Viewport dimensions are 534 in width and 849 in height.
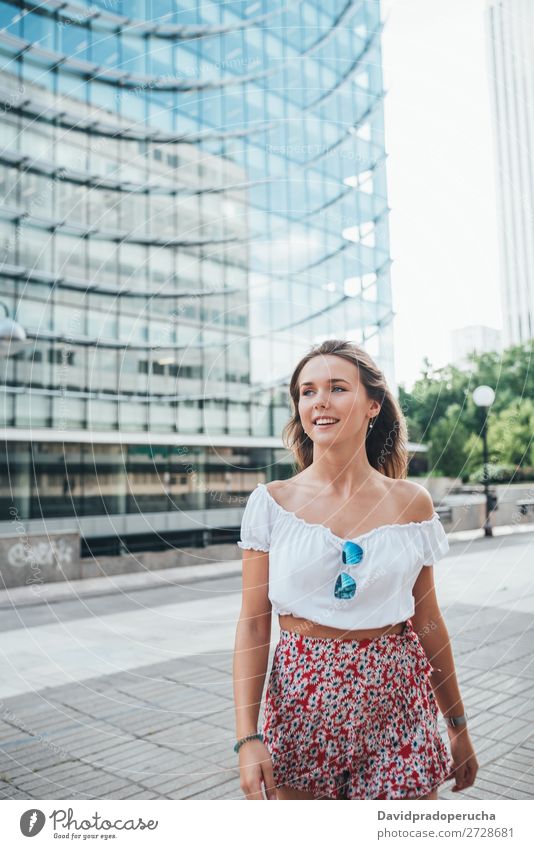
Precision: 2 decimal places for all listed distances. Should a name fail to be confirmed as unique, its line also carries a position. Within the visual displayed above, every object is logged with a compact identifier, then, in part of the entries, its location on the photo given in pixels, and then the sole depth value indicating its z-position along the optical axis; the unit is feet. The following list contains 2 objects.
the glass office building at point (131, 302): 35.58
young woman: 4.61
